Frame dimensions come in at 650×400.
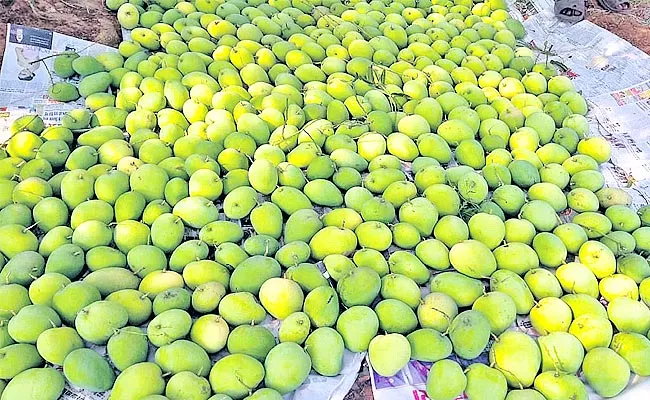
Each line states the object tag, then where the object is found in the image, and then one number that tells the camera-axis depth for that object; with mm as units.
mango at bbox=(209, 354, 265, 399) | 1539
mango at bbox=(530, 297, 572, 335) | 1775
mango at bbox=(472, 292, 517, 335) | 1750
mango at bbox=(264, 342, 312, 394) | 1562
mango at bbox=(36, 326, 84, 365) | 1579
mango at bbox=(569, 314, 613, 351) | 1733
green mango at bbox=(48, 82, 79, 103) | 2543
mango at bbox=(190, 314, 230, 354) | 1646
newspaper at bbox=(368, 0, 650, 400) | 2486
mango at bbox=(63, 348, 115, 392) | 1532
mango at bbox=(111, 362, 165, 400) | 1494
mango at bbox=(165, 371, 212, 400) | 1503
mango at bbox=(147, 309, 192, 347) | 1622
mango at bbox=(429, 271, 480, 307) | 1825
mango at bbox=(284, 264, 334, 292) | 1788
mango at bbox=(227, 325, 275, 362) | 1630
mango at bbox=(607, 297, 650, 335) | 1794
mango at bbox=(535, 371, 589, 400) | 1597
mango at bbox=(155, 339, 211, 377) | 1565
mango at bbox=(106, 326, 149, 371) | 1578
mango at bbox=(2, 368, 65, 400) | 1505
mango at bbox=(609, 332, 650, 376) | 1689
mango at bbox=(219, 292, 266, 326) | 1702
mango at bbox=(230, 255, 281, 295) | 1778
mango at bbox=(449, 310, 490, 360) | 1676
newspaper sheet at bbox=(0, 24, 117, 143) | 2496
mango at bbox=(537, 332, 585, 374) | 1674
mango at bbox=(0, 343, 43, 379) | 1554
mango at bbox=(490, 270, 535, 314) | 1833
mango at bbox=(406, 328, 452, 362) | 1659
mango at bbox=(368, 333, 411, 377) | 1627
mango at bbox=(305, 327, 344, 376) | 1633
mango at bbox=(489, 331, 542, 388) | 1639
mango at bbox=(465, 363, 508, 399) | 1585
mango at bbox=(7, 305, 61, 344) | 1607
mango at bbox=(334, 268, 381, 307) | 1756
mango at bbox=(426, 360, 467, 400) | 1587
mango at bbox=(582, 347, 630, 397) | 1652
